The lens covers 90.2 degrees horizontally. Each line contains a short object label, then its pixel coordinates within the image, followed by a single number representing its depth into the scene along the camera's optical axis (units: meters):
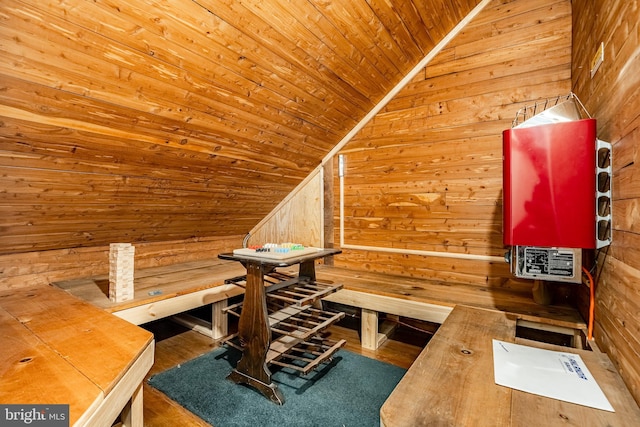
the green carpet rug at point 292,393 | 1.70
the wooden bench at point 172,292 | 2.05
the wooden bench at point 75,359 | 0.99
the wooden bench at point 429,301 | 1.81
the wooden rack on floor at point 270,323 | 1.82
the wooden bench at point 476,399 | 0.88
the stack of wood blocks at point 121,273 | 2.01
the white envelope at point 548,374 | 1.00
